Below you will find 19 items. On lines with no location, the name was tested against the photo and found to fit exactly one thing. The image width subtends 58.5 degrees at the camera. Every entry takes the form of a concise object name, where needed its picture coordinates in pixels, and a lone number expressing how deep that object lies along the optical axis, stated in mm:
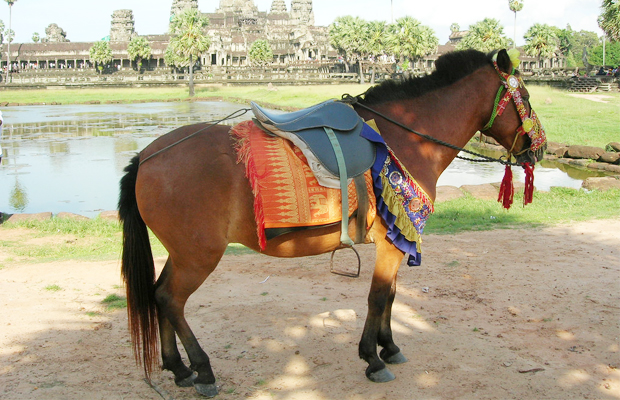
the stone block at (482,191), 11291
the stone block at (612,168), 14867
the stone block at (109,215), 9602
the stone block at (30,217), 9332
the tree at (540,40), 54750
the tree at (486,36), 55072
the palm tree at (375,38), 67188
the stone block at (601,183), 11646
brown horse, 3799
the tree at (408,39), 57375
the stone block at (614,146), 16047
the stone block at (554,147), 17919
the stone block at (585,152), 16344
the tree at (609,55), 76062
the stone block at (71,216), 9567
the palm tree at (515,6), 55625
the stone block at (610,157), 15523
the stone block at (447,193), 11008
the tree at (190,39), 59094
